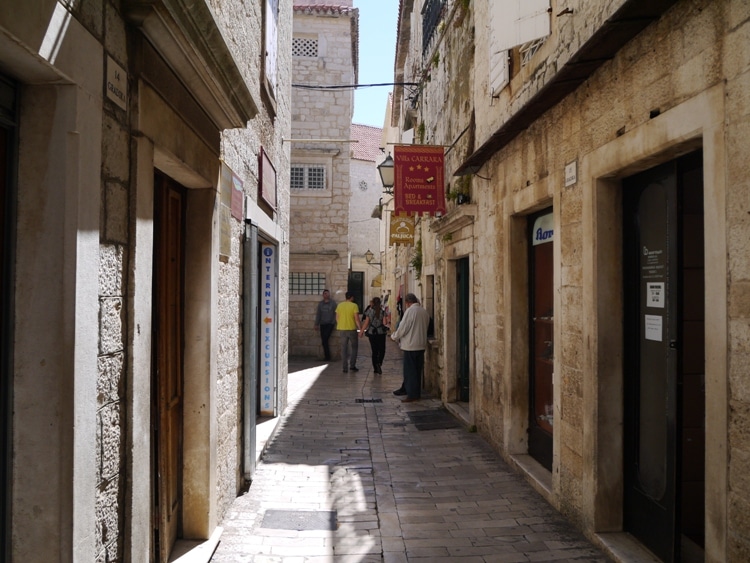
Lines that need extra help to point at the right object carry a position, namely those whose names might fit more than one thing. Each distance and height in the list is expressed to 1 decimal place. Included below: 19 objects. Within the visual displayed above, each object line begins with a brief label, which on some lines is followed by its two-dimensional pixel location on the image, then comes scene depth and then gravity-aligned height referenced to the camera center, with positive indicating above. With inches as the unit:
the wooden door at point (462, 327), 350.9 -21.5
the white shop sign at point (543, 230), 217.4 +22.5
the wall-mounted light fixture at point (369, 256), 1126.0 +63.9
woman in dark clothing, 494.6 -33.2
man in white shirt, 381.7 -32.9
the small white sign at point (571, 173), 177.2 +34.5
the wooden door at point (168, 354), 137.5 -15.1
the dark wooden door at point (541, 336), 220.4 -17.3
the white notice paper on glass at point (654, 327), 145.6 -9.0
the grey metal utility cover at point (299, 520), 176.6 -68.6
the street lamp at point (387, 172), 428.5 +85.8
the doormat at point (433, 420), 311.1 -69.3
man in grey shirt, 598.2 -27.1
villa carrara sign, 350.9 +64.6
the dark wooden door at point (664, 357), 136.8 -16.5
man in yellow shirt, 510.6 -30.8
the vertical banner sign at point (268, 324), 295.7 -16.2
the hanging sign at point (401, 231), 509.4 +50.1
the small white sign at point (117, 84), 91.7 +32.1
